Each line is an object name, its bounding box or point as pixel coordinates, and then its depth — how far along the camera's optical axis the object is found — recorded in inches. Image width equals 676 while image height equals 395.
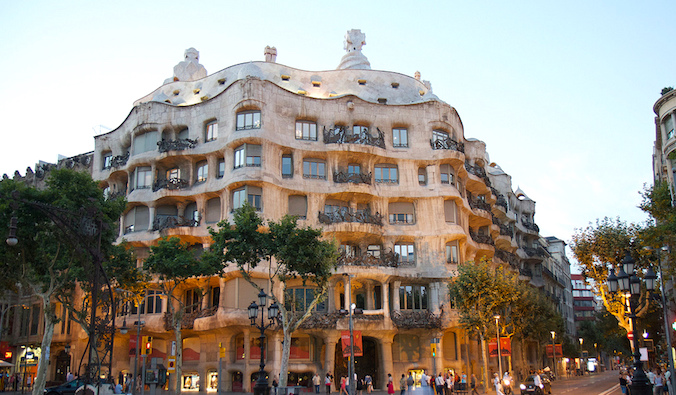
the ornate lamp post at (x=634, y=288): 828.0
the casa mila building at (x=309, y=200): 1855.3
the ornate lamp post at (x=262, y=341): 1065.5
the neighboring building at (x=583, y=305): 5526.6
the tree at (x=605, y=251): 1633.9
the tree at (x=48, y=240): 1232.2
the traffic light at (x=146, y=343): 1512.4
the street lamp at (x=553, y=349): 2521.2
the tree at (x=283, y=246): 1382.9
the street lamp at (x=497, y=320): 1649.9
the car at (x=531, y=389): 1381.0
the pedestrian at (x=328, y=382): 1748.3
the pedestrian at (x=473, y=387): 1676.9
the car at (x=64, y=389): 1341.0
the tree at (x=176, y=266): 1501.0
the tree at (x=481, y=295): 1766.7
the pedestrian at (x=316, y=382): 1733.5
